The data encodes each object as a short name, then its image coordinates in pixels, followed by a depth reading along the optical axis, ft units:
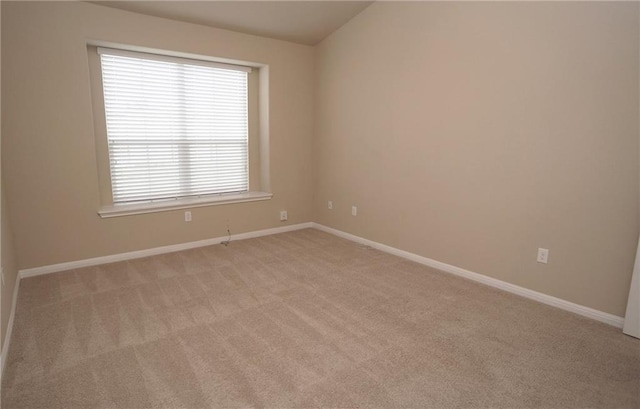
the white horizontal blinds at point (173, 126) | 11.80
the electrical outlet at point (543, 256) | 8.91
